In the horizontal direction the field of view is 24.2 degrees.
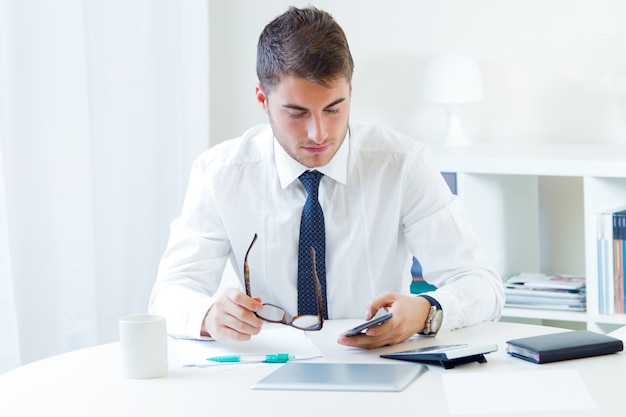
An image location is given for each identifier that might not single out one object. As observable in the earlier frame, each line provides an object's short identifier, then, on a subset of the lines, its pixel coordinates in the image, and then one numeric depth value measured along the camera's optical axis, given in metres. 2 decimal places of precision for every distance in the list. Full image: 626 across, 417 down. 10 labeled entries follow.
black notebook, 2.43
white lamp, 4.03
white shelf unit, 3.65
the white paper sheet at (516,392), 2.21
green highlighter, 2.47
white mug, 2.40
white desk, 2.23
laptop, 2.31
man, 2.79
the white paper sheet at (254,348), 2.49
